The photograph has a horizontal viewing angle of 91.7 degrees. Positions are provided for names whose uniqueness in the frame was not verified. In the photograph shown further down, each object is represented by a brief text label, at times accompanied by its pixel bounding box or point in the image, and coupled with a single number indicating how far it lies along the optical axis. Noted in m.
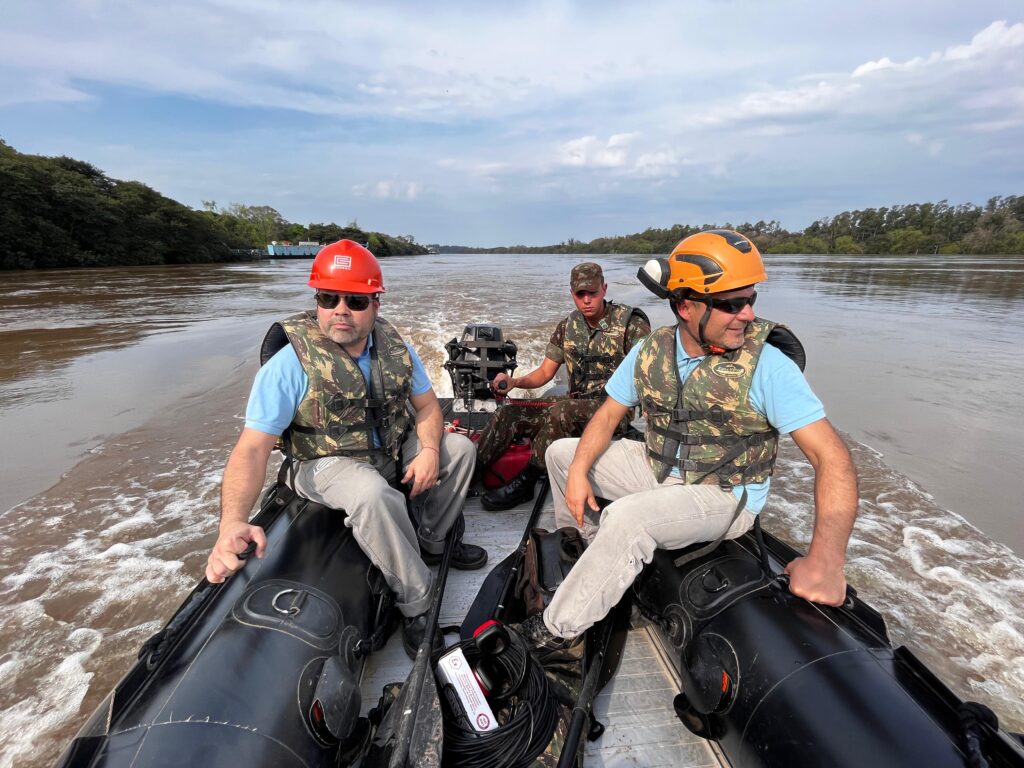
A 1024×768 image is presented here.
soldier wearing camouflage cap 3.33
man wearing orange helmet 1.69
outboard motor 3.87
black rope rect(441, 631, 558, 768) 1.42
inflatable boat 1.18
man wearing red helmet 1.99
